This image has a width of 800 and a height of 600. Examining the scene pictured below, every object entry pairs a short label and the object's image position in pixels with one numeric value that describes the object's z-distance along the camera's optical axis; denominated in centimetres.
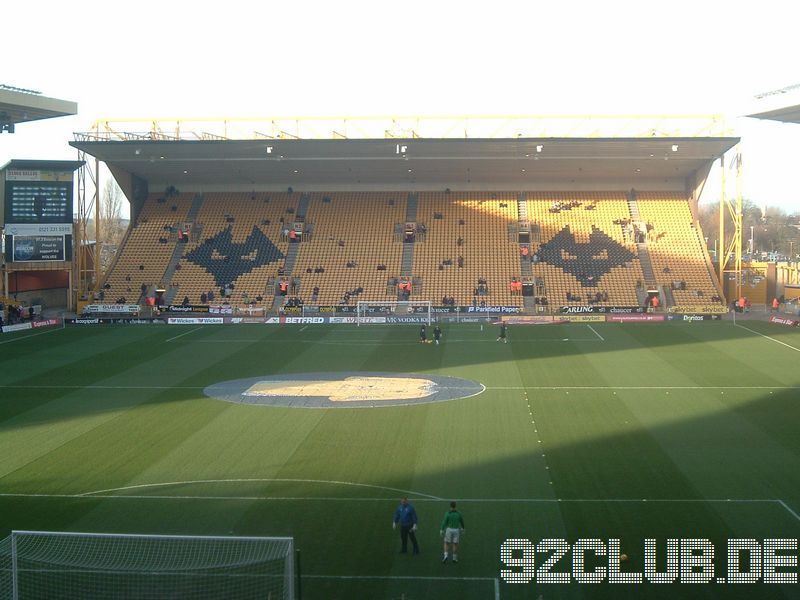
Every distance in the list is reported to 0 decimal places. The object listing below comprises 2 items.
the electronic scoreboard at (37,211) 5094
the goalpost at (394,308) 5378
